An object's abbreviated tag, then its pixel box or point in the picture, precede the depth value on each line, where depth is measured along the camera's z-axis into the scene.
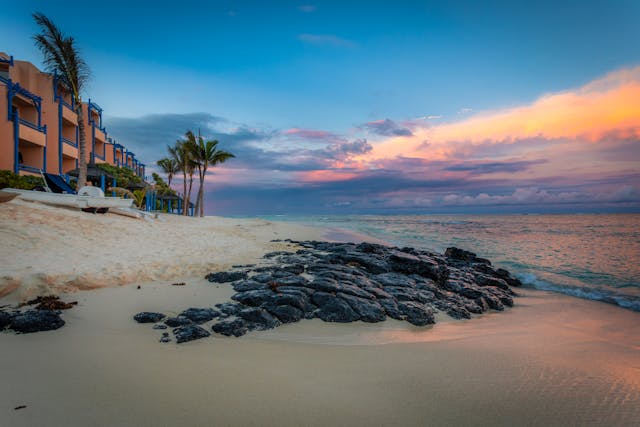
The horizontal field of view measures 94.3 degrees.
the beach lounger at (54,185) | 18.59
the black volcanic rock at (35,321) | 4.13
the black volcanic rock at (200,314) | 4.96
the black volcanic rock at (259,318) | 4.95
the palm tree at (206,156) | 37.09
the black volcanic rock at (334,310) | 5.47
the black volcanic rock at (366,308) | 5.60
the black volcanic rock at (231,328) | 4.54
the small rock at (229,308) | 5.31
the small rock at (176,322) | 4.70
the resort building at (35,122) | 19.52
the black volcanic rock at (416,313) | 5.73
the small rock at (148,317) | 4.83
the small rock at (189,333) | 4.19
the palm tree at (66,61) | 16.88
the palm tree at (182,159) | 42.15
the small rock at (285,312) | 5.26
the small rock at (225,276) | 7.38
